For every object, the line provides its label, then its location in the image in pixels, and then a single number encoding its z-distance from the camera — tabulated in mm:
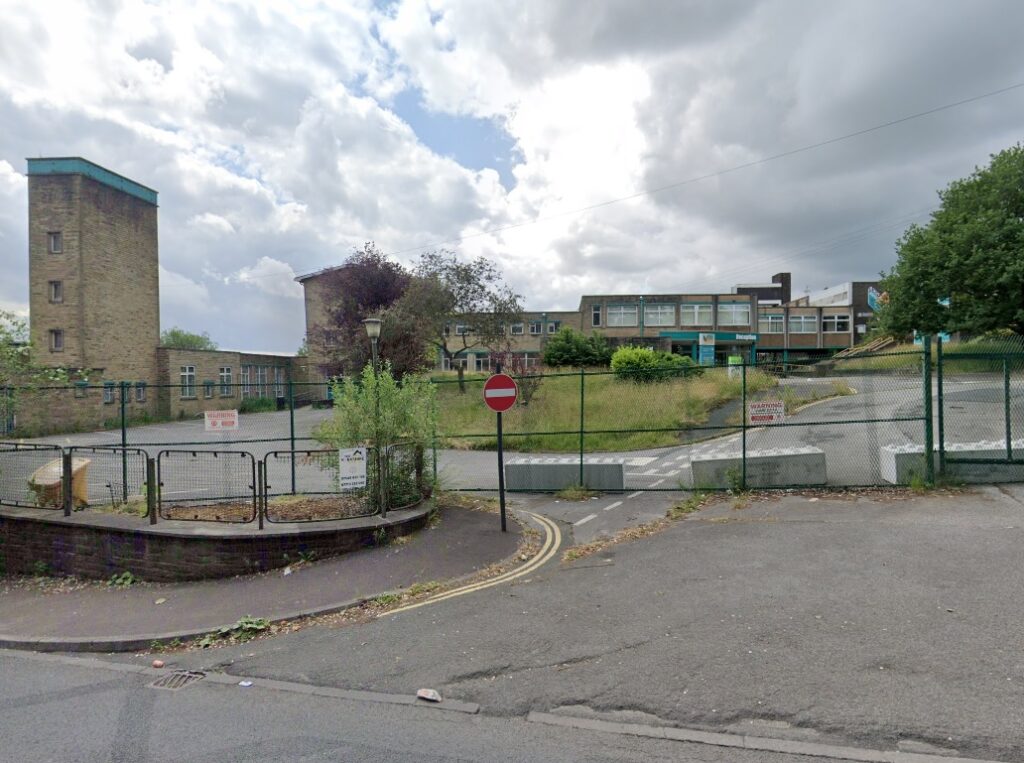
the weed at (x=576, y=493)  10789
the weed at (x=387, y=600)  5854
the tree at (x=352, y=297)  33969
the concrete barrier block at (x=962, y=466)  9031
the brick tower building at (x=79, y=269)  32812
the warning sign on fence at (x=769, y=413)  9844
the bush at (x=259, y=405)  20984
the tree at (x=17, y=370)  9575
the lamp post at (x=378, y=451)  8069
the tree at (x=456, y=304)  29031
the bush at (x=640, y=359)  34219
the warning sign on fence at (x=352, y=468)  8016
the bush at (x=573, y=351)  44562
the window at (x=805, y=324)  65438
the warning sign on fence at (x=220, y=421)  10125
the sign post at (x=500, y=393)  8555
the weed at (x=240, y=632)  5262
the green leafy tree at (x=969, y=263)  29000
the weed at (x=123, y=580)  7043
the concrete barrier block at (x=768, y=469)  9641
